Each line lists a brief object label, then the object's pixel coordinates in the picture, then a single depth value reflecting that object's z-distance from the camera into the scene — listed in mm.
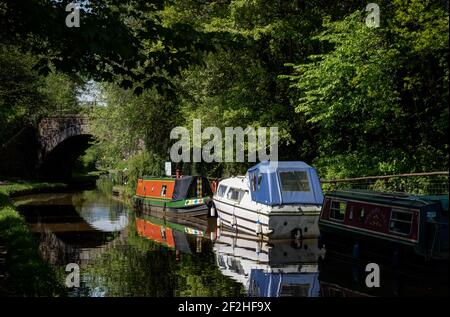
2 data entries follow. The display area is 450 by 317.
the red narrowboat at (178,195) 26514
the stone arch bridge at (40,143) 49000
